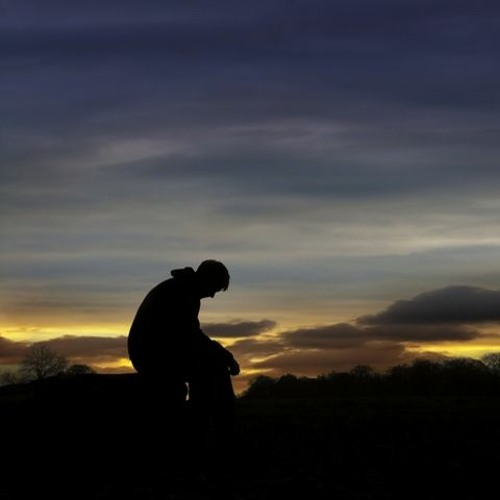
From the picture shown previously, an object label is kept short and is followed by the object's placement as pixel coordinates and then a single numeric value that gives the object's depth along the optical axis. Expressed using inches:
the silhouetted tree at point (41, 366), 1031.0
